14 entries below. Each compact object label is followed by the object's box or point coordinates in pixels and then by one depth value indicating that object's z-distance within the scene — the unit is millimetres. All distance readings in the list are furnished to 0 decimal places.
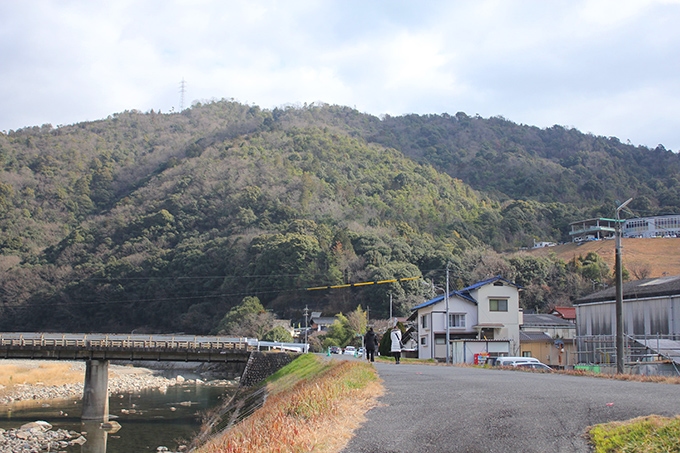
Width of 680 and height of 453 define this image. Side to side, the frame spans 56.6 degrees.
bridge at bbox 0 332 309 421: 36219
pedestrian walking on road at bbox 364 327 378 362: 23094
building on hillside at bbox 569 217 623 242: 99888
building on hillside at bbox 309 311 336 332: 74438
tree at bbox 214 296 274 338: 70562
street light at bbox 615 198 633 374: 22072
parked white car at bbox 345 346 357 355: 50984
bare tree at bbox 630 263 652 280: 75188
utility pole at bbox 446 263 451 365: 37594
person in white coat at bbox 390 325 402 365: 23781
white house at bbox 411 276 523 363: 46250
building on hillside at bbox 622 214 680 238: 102875
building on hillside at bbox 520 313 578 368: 44062
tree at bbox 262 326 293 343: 64250
